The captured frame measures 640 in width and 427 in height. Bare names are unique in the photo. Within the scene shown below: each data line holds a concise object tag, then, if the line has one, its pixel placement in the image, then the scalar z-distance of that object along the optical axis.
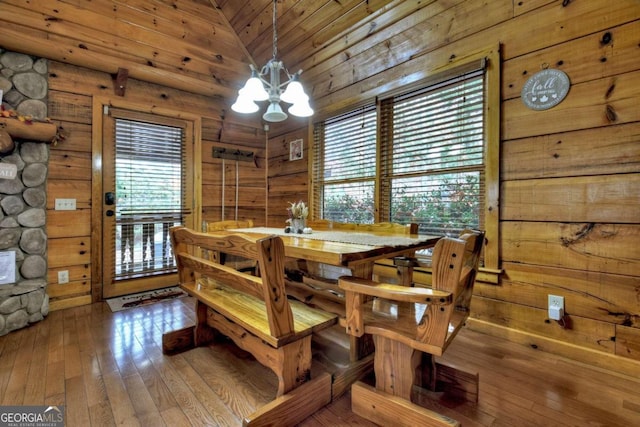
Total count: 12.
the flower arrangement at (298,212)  2.24
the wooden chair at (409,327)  1.08
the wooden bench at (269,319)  1.25
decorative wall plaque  1.94
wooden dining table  1.36
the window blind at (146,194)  3.29
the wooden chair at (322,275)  1.91
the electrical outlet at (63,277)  2.93
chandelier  2.06
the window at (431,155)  2.26
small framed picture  3.85
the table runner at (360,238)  1.66
